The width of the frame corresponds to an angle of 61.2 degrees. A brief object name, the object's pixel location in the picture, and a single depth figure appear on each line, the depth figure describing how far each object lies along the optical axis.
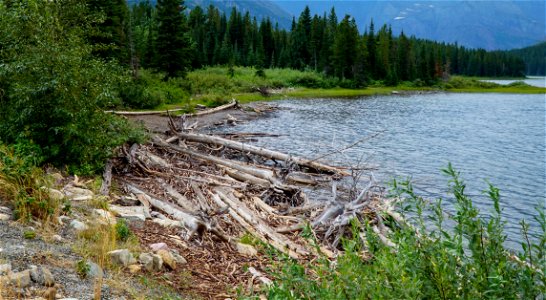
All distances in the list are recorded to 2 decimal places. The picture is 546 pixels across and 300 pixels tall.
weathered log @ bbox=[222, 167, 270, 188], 14.13
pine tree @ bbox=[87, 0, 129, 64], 40.53
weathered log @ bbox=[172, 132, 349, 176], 17.17
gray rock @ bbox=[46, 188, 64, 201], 8.18
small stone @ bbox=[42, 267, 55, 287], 5.45
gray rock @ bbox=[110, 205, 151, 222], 9.24
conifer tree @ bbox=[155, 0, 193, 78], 50.81
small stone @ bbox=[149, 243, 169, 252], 7.82
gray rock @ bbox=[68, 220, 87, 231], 7.70
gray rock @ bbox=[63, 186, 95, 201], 9.48
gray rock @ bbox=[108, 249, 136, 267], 6.86
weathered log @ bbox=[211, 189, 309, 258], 9.61
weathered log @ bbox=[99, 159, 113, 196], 10.88
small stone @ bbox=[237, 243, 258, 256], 8.98
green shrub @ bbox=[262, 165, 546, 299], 3.73
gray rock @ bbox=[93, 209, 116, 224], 8.20
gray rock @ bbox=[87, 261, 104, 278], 6.13
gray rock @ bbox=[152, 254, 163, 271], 7.24
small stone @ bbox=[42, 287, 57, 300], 5.11
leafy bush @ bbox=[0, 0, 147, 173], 11.58
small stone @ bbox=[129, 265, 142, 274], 6.80
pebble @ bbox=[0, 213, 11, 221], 7.34
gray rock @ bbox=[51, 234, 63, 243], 7.05
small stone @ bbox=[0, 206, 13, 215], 7.67
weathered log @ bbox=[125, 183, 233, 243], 9.35
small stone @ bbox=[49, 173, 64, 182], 10.46
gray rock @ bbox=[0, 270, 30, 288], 5.09
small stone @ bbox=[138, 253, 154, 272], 7.12
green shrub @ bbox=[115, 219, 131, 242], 7.95
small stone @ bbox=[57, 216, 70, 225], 7.79
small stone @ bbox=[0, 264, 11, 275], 5.28
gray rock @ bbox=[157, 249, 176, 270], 7.52
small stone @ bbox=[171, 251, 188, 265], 7.88
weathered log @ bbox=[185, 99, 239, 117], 36.07
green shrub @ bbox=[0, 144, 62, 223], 7.67
